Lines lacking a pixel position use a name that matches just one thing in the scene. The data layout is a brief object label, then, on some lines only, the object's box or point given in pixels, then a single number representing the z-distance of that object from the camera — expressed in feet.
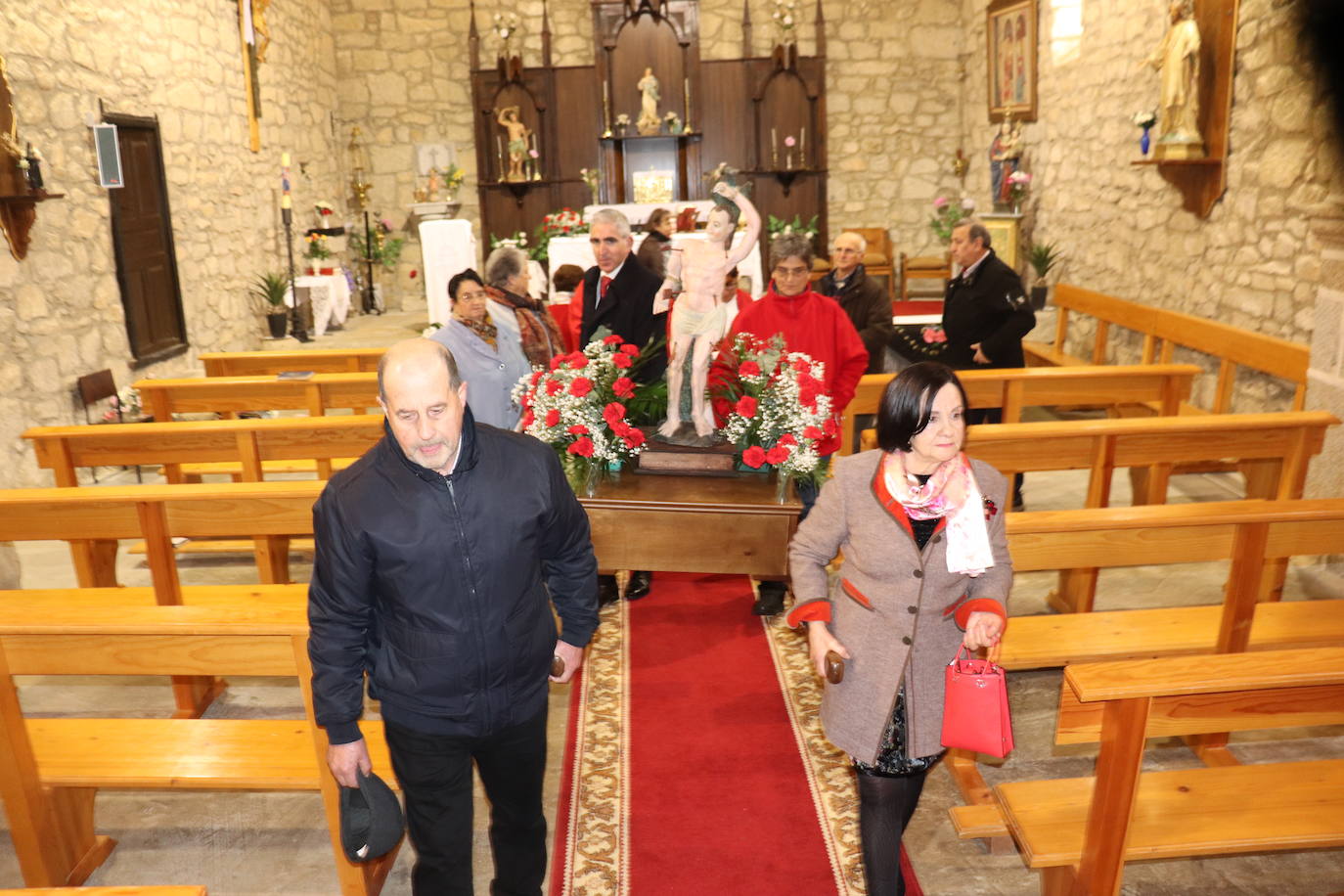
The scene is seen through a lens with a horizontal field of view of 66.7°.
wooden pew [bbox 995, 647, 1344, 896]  6.99
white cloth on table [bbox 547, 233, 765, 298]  30.27
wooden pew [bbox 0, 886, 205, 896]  6.17
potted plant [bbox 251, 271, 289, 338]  31.48
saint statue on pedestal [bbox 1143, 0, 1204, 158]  20.45
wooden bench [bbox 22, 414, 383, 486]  14.35
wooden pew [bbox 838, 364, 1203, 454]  16.33
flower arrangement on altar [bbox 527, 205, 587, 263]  32.17
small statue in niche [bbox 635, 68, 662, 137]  38.60
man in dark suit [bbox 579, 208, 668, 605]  13.93
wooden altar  38.88
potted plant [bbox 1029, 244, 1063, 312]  28.96
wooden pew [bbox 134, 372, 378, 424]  17.07
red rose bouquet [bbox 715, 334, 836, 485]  11.85
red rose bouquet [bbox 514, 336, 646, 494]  12.14
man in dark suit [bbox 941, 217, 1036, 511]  16.74
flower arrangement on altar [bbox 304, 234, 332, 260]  35.63
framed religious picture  31.50
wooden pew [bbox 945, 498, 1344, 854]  9.75
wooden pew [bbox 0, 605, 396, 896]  8.26
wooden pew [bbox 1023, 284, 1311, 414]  16.22
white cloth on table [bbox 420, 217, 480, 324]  33.71
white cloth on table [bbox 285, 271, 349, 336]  33.65
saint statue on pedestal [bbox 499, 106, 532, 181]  38.99
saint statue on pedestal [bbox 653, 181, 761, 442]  11.47
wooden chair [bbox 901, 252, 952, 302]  37.88
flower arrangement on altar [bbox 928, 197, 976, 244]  36.45
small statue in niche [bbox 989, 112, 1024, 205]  32.30
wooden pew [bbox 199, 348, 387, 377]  20.35
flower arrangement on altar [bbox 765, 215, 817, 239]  38.17
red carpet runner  9.14
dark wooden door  24.04
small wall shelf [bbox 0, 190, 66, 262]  19.04
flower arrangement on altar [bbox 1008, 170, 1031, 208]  31.31
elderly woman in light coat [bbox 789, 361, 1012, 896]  7.01
